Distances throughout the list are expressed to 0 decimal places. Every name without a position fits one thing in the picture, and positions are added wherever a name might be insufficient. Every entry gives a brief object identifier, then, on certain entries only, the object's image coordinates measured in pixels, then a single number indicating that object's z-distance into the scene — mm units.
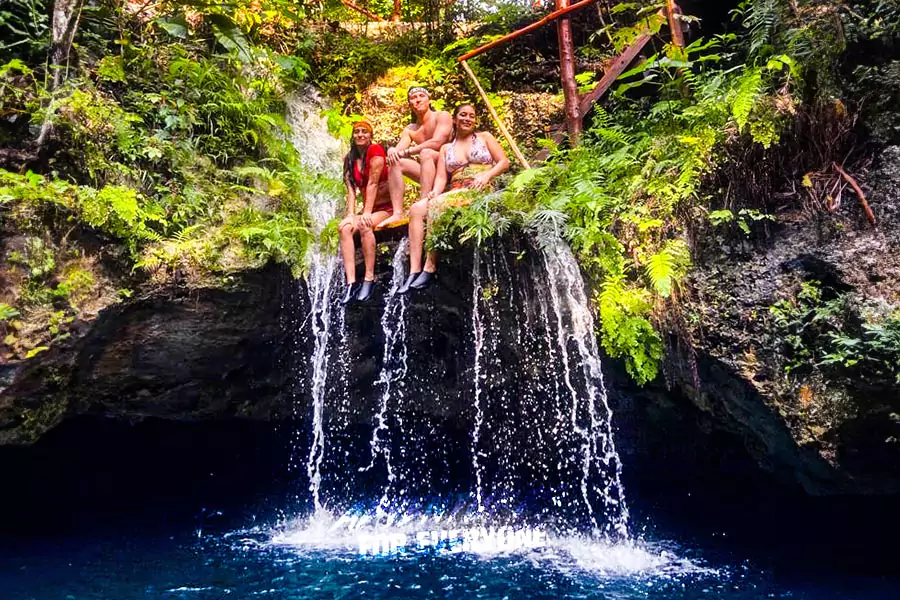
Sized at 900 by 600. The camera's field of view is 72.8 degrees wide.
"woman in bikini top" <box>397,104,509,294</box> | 5789
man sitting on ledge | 6309
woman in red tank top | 6094
